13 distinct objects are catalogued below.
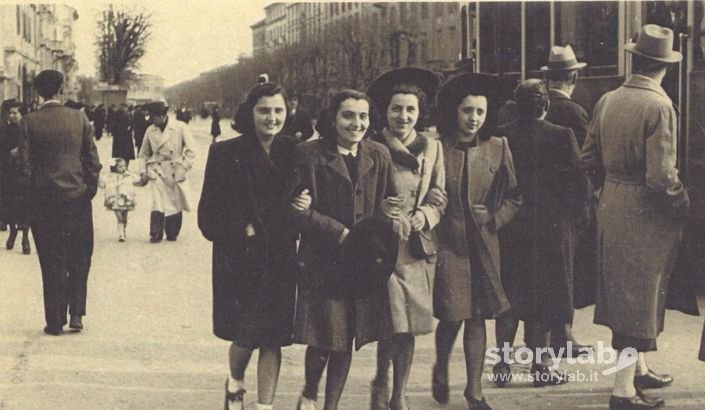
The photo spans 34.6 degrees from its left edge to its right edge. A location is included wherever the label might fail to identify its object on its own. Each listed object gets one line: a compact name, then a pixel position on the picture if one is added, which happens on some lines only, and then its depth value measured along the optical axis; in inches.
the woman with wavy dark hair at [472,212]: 183.5
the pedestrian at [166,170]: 370.9
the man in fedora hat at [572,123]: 215.5
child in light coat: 378.0
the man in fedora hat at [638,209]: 178.5
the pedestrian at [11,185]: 312.2
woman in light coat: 174.4
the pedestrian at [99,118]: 363.7
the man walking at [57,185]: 237.5
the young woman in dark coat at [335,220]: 167.0
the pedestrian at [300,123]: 336.4
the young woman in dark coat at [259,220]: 169.6
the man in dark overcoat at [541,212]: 199.5
